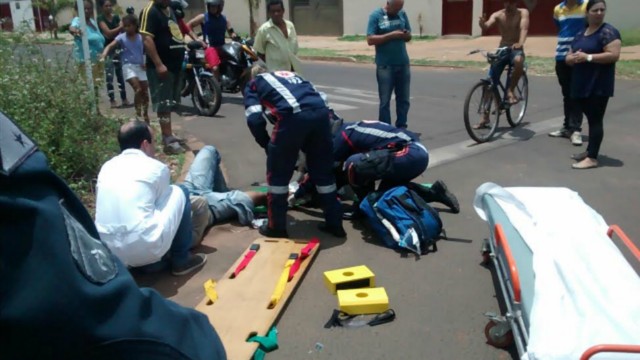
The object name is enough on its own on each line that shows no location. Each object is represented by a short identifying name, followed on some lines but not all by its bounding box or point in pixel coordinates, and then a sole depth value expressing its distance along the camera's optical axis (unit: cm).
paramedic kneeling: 493
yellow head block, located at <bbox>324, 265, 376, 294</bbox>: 402
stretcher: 258
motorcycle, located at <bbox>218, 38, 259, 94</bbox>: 1023
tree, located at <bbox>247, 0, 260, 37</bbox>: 2947
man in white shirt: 384
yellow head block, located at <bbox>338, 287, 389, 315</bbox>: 367
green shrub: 527
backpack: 457
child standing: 819
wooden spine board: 344
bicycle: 768
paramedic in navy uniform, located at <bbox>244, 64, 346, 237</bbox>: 459
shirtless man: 812
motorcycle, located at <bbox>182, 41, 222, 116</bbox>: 980
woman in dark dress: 630
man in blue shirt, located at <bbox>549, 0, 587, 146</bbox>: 749
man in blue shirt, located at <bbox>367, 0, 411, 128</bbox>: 764
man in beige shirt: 757
